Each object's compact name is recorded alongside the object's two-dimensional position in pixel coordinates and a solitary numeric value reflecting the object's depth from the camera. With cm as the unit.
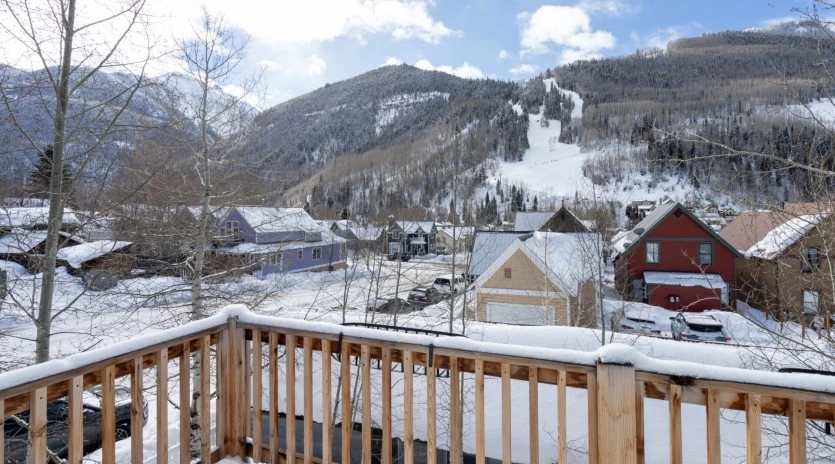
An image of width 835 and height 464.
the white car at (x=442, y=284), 1881
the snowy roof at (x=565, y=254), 1112
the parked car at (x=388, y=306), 1434
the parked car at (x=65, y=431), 579
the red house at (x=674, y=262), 1670
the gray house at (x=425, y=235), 4048
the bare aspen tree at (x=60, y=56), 390
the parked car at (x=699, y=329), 1158
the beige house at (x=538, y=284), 1253
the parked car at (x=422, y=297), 1587
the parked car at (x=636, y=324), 1205
